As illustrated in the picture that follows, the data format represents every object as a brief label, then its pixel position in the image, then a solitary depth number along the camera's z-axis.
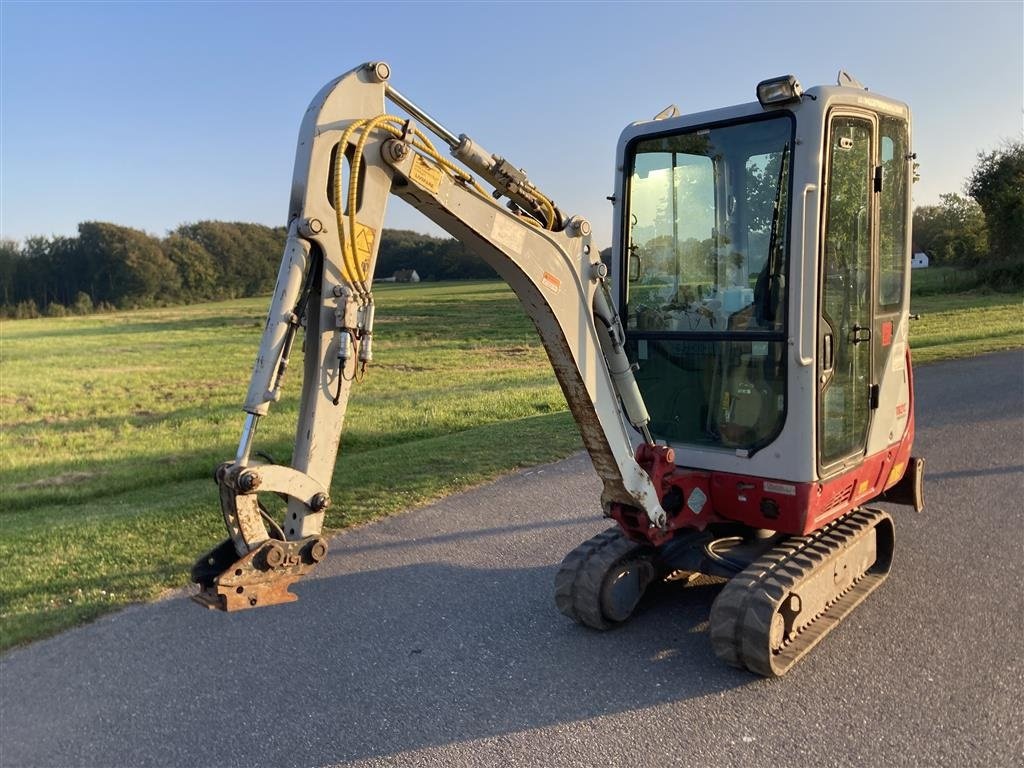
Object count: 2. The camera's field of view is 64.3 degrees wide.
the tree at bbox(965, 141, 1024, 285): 34.12
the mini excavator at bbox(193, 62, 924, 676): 3.40
